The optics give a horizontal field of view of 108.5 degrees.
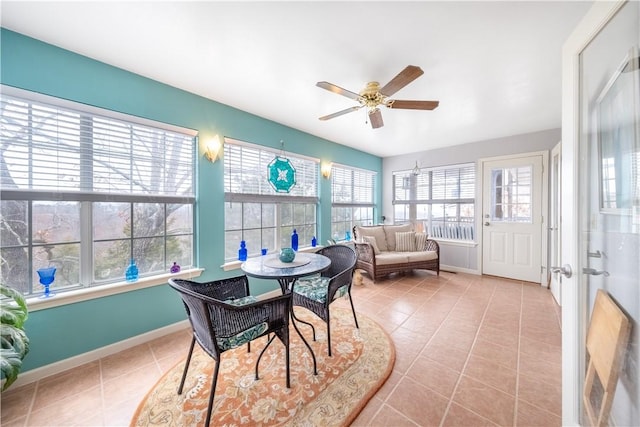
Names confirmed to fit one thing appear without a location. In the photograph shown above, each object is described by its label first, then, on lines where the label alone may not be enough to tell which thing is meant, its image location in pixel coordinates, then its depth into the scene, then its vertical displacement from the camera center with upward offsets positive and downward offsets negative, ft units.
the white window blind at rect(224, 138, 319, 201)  9.28 +1.84
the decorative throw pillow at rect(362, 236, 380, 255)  13.09 -1.65
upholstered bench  12.64 -2.25
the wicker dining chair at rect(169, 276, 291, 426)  4.38 -2.27
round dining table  5.85 -1.55
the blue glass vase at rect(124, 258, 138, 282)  6.93 -1.83
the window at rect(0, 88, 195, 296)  5.52 +0.55
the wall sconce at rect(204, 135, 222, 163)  8.45 +2.36
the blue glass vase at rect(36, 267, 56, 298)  5.65 -1.59
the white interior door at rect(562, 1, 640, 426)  2.99 +0.35
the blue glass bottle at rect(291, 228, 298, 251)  10.63 -1.32
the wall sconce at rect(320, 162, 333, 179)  13.12 +2.48
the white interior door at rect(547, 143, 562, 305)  9.97 -0.33
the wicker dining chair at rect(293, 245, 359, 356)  6.39 -2.36
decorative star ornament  10.45 +1.79
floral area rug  4.53 -3.98
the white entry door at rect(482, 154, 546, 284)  12.30 -0.30
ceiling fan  5.35 +3.17
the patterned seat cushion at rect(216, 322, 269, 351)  4.61 -2.60
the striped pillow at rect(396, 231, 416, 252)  14.25 -1.82
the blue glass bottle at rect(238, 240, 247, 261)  9.43 -1.62
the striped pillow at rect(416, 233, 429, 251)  14.21 -1.81
